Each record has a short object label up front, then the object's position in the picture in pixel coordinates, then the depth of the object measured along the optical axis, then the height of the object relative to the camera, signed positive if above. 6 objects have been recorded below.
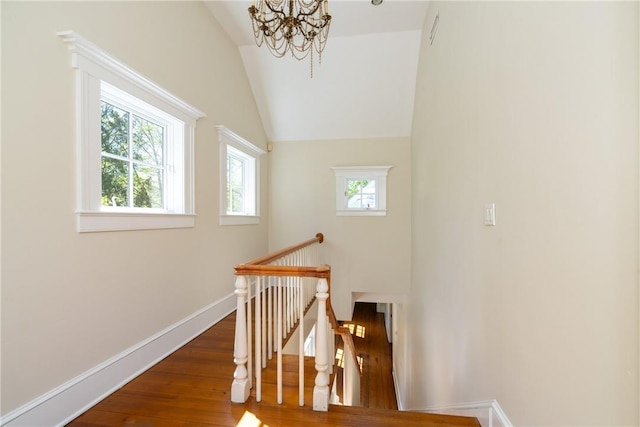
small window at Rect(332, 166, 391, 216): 4.39 +0.38
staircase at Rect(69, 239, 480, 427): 1.52 -1.18
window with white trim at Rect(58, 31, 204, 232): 1.59 +0.49
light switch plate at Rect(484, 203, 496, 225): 1.42 +0.00
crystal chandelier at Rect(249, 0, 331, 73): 1.77 +1.31
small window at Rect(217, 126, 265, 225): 3.10 +0.48
